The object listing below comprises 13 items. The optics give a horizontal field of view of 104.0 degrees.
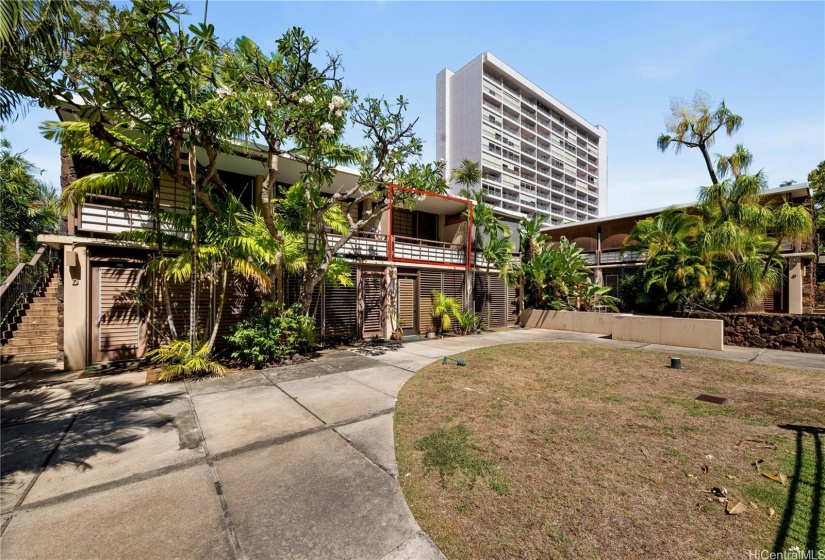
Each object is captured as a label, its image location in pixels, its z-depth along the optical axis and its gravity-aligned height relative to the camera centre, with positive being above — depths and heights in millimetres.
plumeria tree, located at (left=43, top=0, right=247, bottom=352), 5441 +3624
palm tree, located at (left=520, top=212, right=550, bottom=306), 19203 +2404
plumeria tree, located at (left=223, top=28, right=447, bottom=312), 7625 +3957
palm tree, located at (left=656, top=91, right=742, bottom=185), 15461 +7634
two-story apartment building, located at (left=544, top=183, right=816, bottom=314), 17609 +1715
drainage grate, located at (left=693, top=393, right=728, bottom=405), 5937 -2237
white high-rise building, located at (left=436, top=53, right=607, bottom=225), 49938 +24590
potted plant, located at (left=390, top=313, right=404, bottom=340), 13766 -2046
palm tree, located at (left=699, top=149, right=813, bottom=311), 12336 +1970
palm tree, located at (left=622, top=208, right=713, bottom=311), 14422 +1140
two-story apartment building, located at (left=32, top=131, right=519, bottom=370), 8500 +67
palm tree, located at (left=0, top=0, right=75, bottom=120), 4461 +3656
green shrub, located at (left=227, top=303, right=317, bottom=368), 8405 -1432
